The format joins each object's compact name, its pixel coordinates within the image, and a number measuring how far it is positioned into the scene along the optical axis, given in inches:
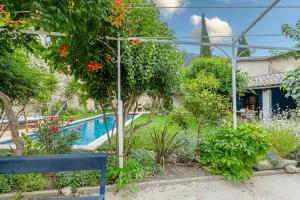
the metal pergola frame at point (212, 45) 177.2
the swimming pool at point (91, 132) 366.6
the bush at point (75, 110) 848.8
